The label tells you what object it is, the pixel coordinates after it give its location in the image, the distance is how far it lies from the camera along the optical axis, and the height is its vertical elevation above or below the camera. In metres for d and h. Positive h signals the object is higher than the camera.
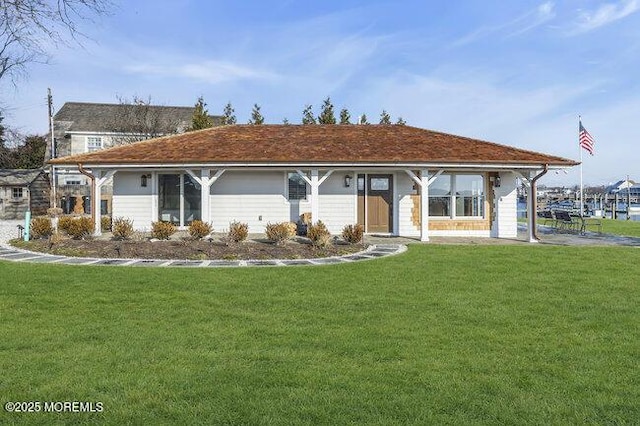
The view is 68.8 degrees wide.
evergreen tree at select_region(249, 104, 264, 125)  35.25 +7.34
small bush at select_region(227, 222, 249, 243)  12.68 -0.57
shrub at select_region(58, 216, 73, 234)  13.48 -0.28
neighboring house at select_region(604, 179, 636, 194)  100.00 +4.70
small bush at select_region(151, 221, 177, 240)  13.16 -0.48
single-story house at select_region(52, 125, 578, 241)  16.77 +0.63
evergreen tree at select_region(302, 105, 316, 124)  36.88 +7.66
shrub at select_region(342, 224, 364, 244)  13.37 -0.67
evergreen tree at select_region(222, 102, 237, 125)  37.59 +7.99
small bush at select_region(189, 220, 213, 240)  13.03 -0.48
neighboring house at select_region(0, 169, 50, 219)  31.03 +1.41
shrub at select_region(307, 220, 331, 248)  12.43 -0.67
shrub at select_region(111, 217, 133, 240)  13.07 -0.46
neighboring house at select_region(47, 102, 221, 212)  38.91 +7.71
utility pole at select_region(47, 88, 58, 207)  33.09 +7.71
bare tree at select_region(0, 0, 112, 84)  6.76 +3.00
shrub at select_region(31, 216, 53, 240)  14.23 -0.41
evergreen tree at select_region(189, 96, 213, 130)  32.28 +6.71
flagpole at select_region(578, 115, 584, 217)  25.64 +4.81
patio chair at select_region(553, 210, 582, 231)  18.86 -0.44
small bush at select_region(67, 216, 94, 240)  13.29 -0.40
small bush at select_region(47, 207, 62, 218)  14.06 +0.07
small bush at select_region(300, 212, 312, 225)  16.42 -0.24
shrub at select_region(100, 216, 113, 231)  17.02 -0.37
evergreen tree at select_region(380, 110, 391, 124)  37.25 +7.46
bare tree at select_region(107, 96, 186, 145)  38.88 +7.82
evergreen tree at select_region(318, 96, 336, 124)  35.50 +7.47
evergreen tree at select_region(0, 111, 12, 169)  43.72 +5.76
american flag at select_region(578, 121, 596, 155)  24.81 +3.57
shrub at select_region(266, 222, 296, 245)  12.82 -0.59
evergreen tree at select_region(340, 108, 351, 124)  36.06 +7.41
